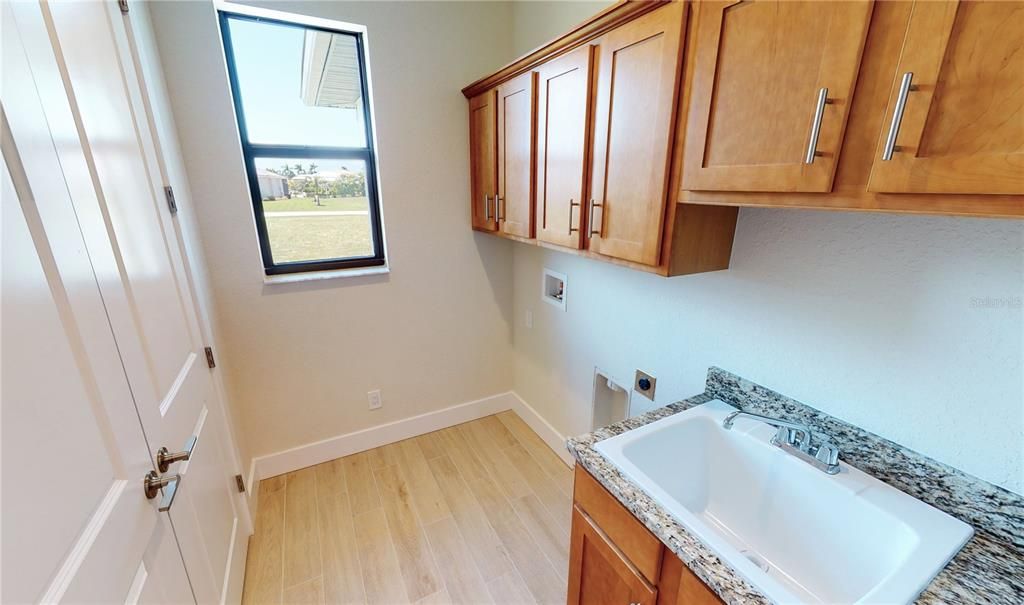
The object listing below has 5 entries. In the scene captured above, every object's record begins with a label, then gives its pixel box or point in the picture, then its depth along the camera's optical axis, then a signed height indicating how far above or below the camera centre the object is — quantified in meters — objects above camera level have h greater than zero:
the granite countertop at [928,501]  0.72 -0.71
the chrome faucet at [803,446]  0.99 -0.67
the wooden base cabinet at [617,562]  0.85 -0.90
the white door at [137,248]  0.76 -0.15
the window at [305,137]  1.85 +0.26
